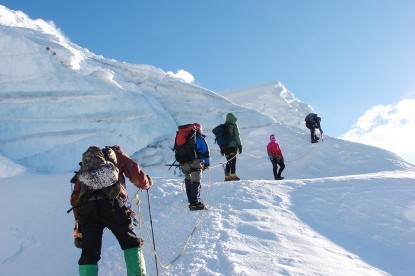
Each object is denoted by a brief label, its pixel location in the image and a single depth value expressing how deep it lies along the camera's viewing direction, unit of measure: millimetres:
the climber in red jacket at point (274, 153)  12312
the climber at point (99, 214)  4008
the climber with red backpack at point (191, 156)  7016
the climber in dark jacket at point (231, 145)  10219
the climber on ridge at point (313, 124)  17938
